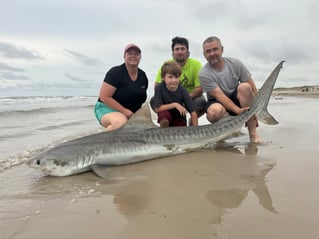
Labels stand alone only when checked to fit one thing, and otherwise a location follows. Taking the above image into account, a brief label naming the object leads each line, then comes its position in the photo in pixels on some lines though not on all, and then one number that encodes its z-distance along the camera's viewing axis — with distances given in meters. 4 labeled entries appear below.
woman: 3.86
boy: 3.83
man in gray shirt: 3.99
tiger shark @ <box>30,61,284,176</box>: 2.67
